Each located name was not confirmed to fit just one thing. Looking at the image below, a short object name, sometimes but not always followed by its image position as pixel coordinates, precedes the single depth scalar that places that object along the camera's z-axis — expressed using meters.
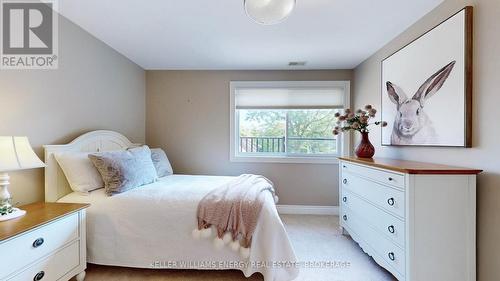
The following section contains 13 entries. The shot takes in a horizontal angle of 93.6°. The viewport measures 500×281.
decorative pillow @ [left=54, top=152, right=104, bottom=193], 2.04
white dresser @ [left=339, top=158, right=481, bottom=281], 1.53
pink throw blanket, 1.81
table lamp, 1.40
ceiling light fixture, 1.49
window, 3.60
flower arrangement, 2.52
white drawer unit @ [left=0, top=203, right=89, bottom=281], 1.29
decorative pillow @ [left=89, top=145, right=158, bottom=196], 2.07
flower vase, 2.54
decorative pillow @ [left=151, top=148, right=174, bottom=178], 2.90
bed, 1.90
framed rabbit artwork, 1.64
